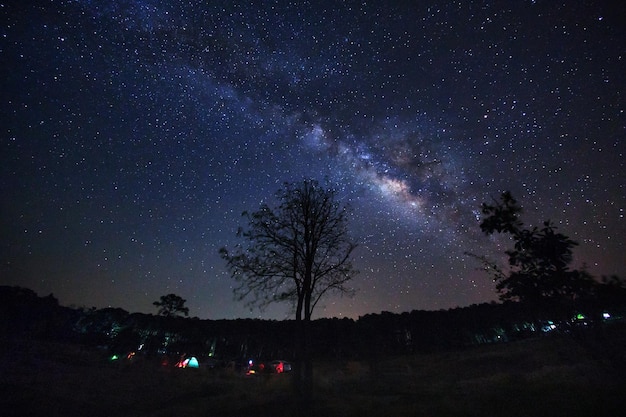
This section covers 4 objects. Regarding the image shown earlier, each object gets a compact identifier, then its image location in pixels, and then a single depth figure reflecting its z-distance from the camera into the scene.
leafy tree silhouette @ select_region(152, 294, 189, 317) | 69.19
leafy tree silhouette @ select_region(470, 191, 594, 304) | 10.65
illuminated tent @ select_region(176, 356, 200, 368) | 41.84
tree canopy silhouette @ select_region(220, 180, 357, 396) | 18.66
